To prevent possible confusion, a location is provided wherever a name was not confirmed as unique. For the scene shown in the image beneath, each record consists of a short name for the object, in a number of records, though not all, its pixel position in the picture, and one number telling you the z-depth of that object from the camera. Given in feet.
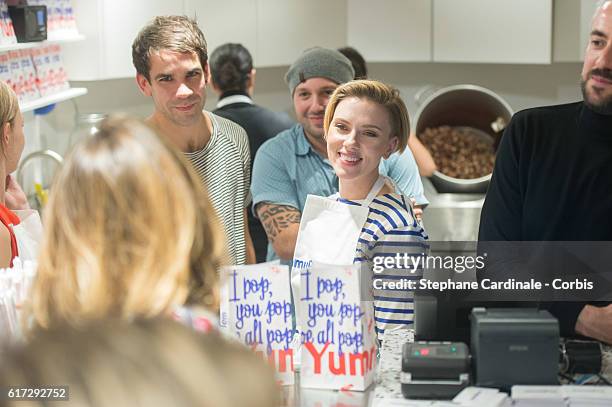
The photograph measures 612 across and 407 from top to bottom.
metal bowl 13.99
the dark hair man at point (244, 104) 11.42
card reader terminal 5.81
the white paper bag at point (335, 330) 5.89
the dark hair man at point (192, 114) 8.43
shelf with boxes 11.11
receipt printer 5.78
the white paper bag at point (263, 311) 5.99
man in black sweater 7.21
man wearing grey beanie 8.73
